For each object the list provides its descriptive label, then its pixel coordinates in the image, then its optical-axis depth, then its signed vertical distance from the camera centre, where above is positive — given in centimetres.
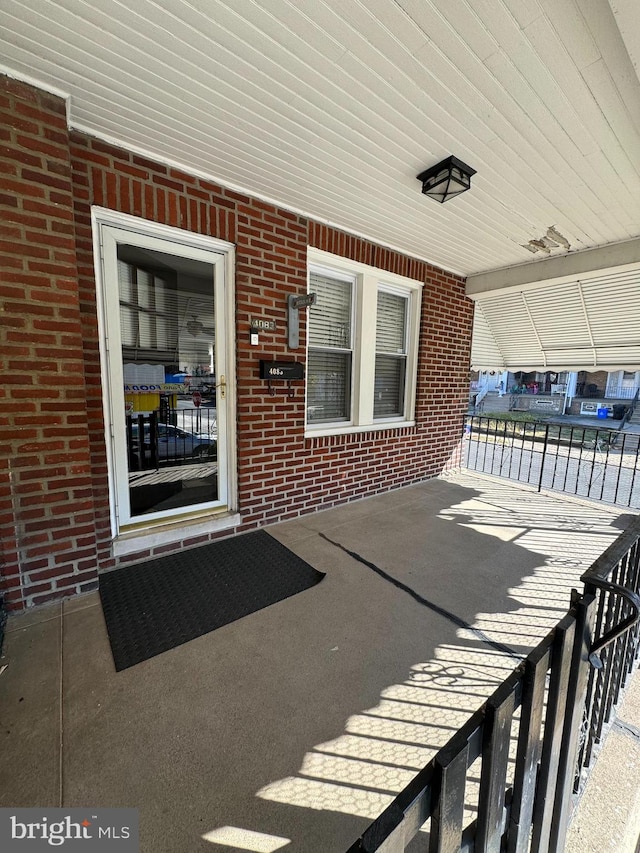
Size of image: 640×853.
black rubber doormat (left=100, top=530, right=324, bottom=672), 195 -137
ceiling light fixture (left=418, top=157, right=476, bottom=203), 250 +145
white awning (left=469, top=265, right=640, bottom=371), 445 +84
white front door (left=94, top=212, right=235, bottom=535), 256 +6
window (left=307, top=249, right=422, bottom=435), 376 +40
